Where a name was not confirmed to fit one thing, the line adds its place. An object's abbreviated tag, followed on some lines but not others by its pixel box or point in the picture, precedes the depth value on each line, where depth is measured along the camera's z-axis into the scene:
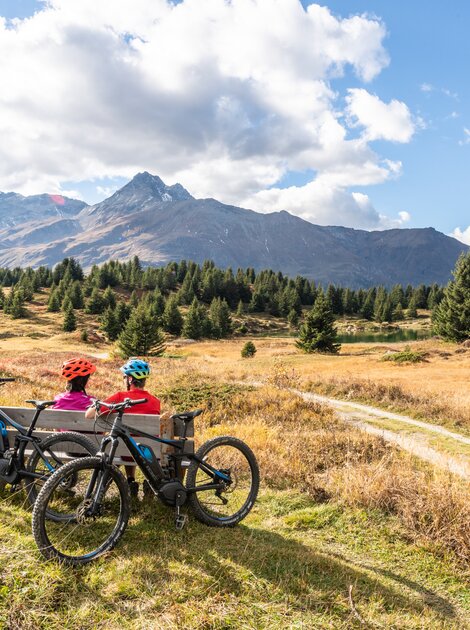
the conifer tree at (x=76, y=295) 104.60
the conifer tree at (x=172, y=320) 88.81
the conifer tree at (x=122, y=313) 78.12
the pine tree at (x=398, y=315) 133.00
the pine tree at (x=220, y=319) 92.56
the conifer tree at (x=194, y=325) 84.88
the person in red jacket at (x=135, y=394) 6.20
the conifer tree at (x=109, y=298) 102.19
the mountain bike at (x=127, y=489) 4.69
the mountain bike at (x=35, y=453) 5.85
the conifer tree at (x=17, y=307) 94.12
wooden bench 5.80
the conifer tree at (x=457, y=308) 53.03
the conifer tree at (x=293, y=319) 113.72
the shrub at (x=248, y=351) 53.66
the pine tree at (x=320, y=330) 54.03
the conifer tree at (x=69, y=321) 84.50
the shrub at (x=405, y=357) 42.12
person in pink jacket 6.79
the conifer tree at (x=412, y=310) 137.69
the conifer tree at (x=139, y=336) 52.28
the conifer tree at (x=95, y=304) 101.25
